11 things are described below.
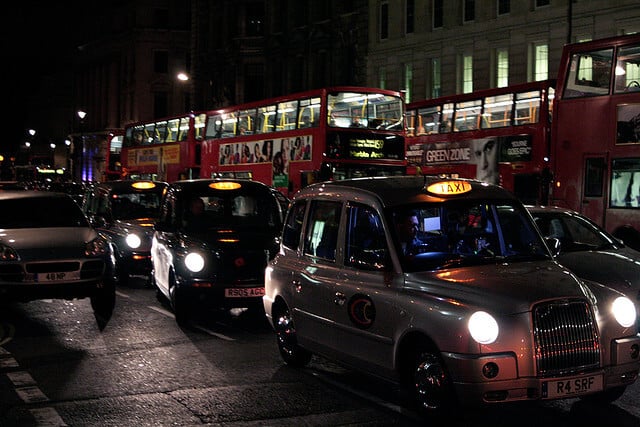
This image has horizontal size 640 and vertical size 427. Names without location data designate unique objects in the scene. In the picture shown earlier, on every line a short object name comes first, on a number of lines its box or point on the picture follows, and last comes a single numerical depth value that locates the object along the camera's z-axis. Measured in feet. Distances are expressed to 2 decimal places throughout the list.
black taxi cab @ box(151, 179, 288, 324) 38.75
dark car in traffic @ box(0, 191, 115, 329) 38.50
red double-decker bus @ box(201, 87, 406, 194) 74.54
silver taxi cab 20.89
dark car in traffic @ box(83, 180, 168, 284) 54.70
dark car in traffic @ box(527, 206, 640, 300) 33.09
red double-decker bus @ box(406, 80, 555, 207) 69.77
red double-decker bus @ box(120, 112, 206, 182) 105.50
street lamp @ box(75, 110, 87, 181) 264.58
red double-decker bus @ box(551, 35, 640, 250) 57.26
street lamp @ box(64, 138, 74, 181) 304.58
